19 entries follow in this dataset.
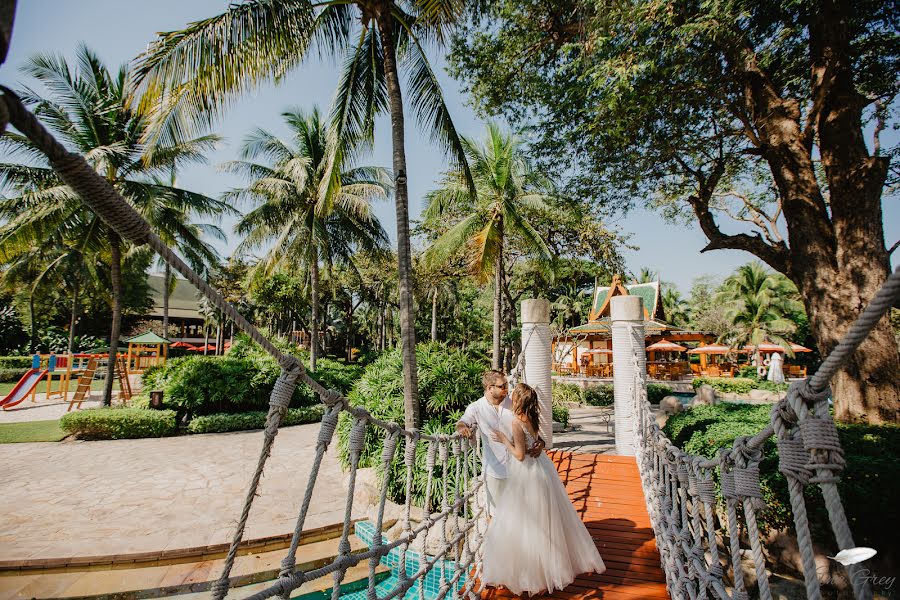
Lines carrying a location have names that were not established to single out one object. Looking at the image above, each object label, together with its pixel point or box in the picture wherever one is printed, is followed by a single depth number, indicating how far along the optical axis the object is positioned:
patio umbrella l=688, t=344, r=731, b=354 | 24.57
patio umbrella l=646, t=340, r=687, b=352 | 25.06
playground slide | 13.69
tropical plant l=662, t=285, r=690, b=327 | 35.19
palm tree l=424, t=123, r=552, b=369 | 11.30
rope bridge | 0.83
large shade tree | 5.25
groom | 3.38
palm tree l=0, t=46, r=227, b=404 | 9.77
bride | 3.05
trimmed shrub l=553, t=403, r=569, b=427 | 10.57
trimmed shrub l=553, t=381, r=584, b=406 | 12.64
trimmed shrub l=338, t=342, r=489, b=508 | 5.93
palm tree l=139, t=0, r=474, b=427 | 5.06
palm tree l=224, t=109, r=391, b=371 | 14.82
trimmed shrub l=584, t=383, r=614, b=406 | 16.32
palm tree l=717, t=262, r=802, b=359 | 25.36
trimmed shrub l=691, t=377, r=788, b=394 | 15.59
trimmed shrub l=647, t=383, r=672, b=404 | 16.16
